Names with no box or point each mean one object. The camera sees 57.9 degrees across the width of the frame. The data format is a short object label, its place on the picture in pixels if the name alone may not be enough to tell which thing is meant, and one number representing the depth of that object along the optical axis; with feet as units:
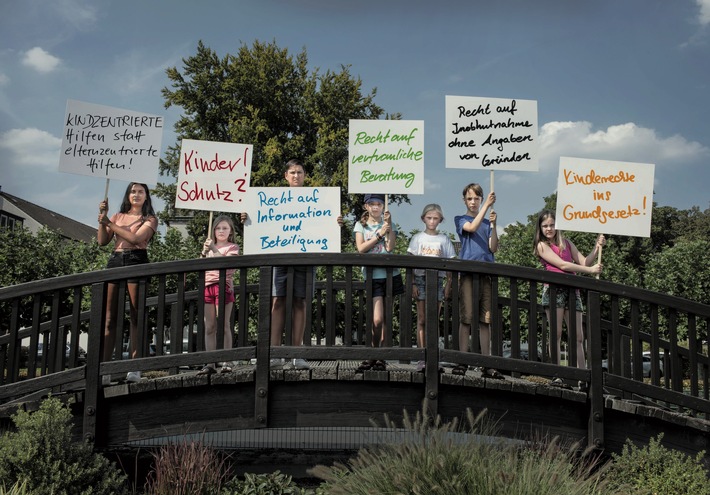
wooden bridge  20.29
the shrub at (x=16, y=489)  16.63
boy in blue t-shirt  22.68
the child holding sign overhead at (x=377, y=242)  22.86
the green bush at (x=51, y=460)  17.08
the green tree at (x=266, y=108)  102.06
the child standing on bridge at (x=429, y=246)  23.35
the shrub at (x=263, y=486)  20.47
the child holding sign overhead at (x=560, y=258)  23.59
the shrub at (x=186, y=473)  18.71
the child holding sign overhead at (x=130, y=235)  23.30
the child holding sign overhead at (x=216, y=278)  24.03
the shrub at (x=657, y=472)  18.29
